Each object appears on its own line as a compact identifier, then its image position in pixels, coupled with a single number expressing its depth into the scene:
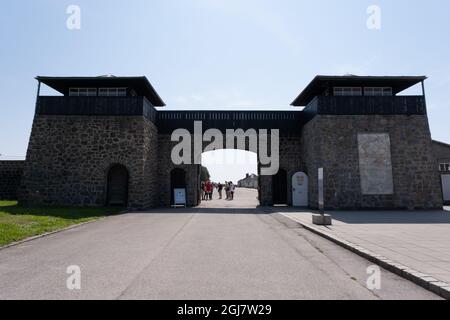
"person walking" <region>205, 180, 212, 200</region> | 27.30
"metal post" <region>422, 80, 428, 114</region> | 17.06
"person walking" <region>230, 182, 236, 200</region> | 27.36
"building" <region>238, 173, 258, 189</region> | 82.02
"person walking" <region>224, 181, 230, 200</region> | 27.61
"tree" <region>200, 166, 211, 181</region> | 72.18
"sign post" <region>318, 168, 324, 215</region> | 9.83
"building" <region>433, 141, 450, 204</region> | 22.98
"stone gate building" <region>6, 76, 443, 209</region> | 16.23
